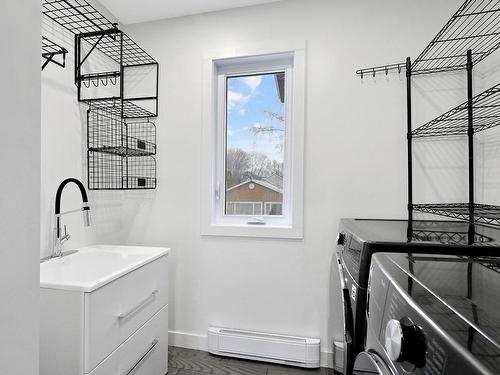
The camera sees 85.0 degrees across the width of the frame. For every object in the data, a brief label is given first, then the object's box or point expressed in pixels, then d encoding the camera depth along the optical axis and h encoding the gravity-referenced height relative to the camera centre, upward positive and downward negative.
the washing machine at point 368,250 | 0.82 -0.19
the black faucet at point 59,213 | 1.49 -0.16
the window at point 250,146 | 1.93 +0.30
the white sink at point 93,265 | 1.08 -0.41
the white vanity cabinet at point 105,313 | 1.05 -0.56
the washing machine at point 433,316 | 0.32 -0.19
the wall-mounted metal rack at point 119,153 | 1.84 +0.22
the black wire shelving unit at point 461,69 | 1.47 +0.70
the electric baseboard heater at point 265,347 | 1.72 -1.05
